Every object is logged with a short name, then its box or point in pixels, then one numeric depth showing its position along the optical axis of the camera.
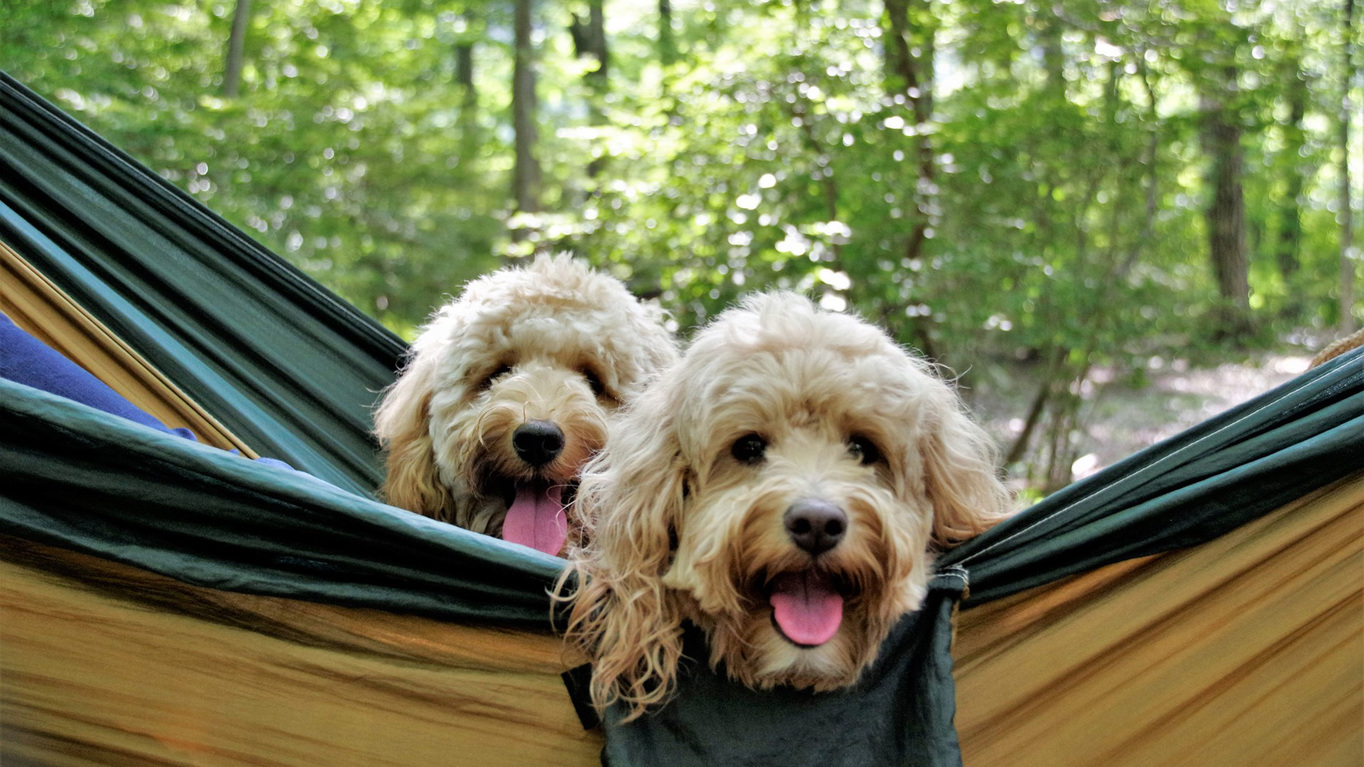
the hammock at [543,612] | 2.06
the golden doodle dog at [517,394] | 2.91
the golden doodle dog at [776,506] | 1.98
